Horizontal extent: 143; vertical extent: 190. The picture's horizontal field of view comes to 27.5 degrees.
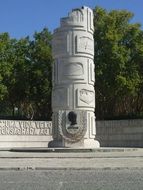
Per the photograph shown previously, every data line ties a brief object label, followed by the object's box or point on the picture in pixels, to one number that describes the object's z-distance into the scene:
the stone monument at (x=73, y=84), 17.07
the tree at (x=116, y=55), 27.13
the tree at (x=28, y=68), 29.05
